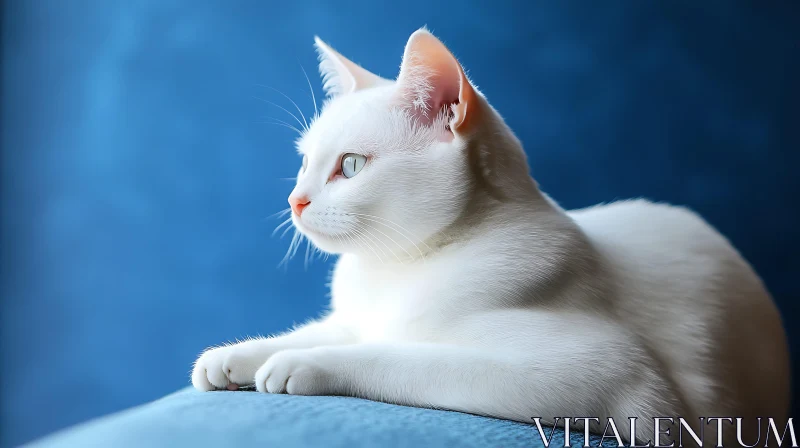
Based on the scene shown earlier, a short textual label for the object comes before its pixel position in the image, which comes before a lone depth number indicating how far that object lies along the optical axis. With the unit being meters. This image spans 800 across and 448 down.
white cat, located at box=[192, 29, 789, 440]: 0.80
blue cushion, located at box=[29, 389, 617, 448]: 0.60
